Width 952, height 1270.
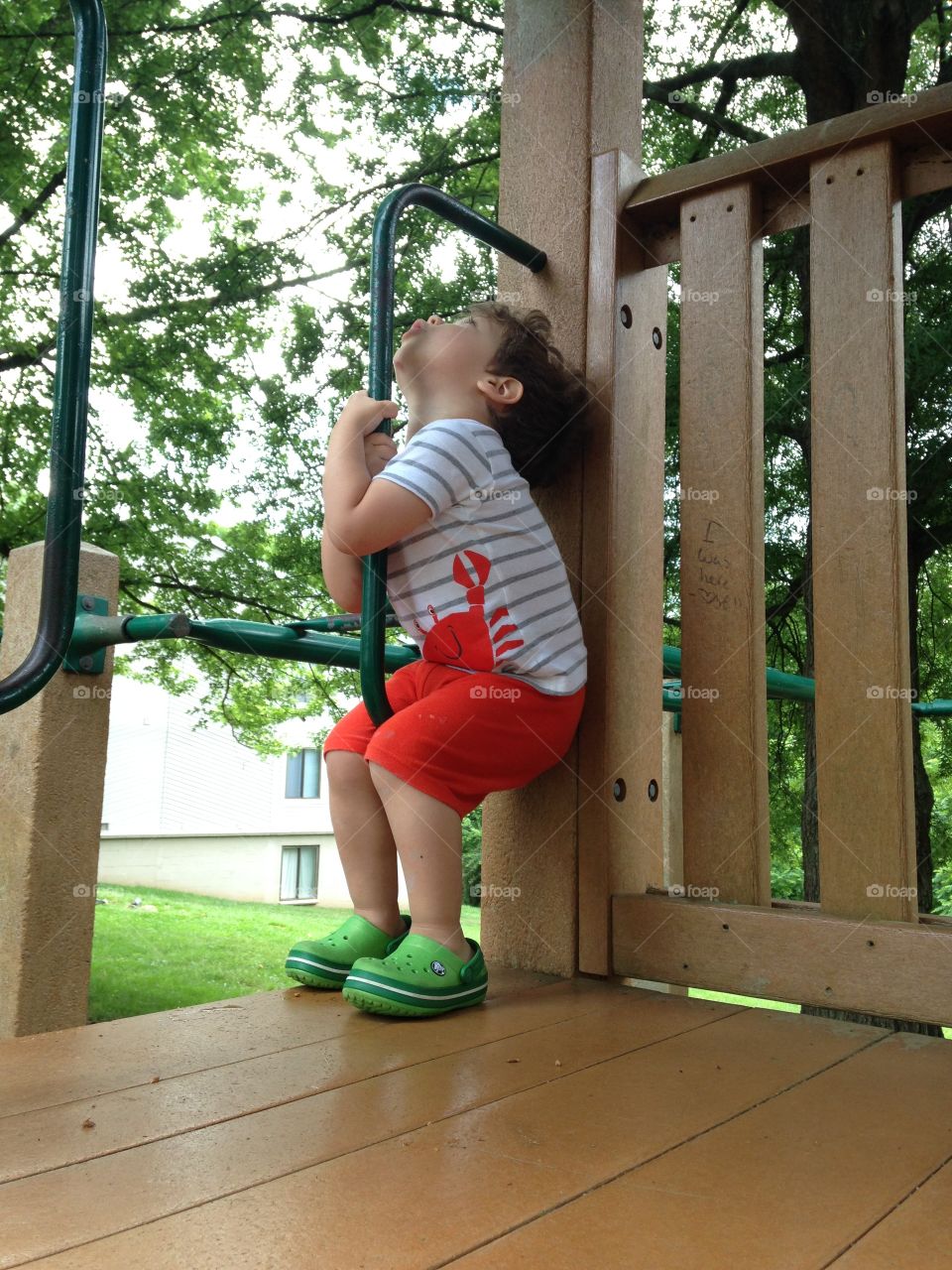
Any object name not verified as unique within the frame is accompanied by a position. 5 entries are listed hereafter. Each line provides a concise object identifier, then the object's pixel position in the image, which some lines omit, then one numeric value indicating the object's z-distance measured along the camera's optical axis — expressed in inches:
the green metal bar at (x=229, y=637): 55.2
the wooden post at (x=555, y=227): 63.9
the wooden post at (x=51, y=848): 56.2
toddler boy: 55.4
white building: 762.2
